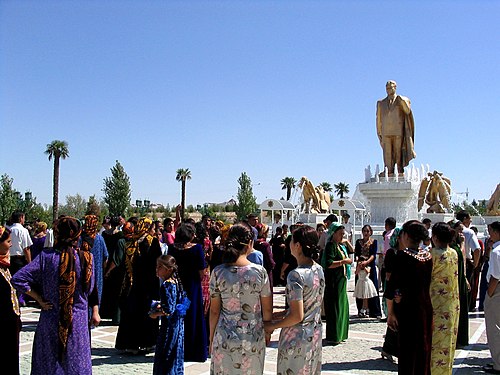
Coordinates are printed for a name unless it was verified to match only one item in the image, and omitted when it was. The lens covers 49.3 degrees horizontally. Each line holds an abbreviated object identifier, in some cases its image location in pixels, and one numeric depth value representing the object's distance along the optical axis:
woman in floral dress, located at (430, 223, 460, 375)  5.26
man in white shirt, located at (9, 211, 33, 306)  9.85
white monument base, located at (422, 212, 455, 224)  20.66
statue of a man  19.55
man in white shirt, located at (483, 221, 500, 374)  6.25
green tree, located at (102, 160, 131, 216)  52.06
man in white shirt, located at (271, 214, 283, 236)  24.53
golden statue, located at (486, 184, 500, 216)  30.61
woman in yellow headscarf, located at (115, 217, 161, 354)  7.04
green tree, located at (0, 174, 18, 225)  41.03
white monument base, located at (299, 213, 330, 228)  25.32
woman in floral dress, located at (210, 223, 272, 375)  4.02
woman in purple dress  4.54
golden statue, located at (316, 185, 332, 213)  31.05
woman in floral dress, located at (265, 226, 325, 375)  4.03
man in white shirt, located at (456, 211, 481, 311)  9.76
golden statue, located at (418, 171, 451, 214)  25.45
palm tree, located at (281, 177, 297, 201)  77.69
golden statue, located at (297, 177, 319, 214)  30.45
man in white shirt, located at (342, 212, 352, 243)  17.77
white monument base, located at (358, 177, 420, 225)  18.84
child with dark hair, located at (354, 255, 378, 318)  9.62
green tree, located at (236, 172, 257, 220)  60.19
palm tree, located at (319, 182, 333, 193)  79.01
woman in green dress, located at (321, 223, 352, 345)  7.65
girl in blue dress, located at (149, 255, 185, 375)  5.26
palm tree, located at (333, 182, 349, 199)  82.38
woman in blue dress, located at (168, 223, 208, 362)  6.37
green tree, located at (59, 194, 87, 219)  66.94
